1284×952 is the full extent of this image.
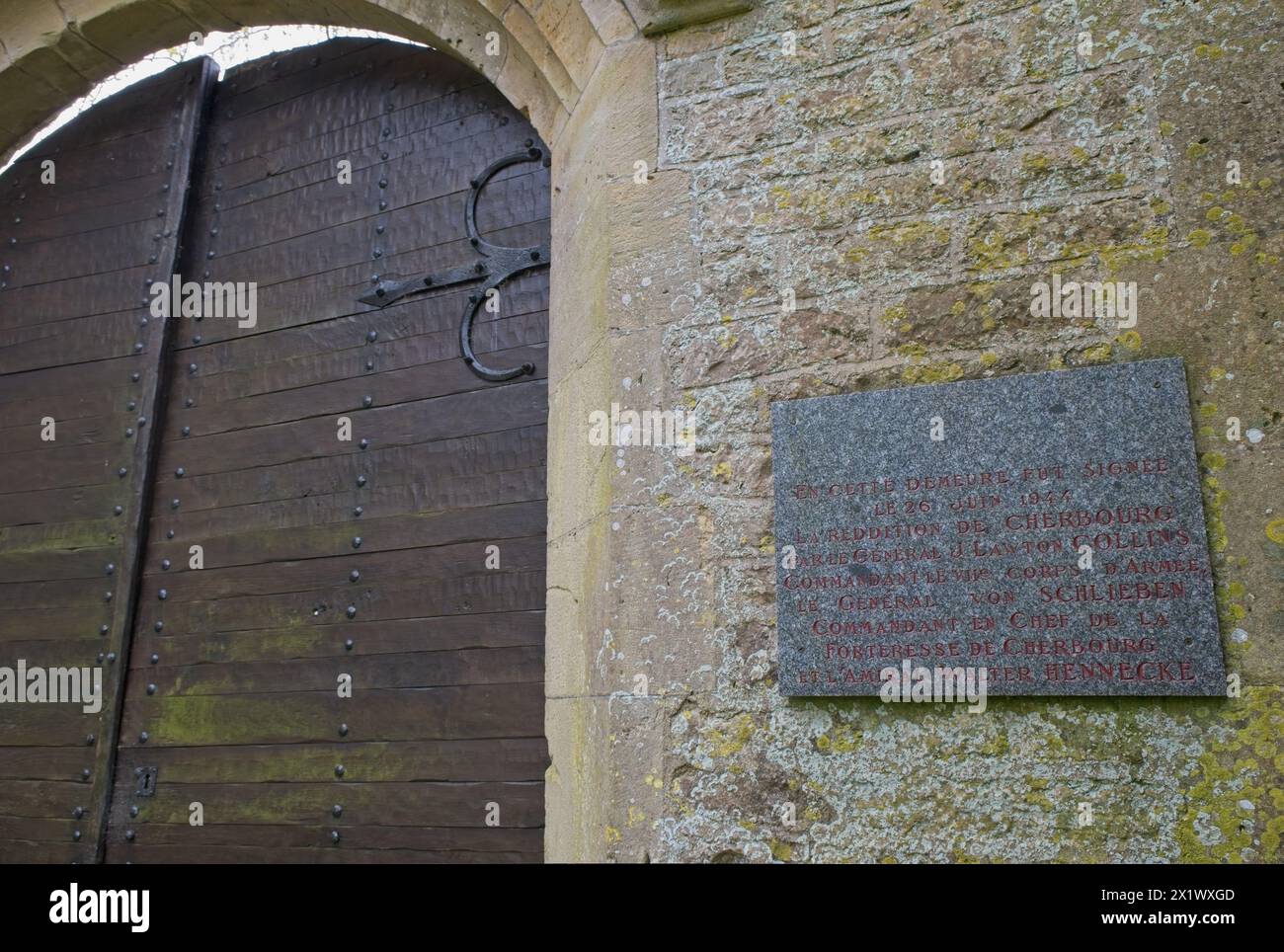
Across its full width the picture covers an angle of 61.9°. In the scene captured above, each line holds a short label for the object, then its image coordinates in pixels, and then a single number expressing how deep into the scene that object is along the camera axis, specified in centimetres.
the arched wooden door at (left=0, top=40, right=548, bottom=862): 263
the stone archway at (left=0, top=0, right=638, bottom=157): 262
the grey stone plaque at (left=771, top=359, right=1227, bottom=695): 180
